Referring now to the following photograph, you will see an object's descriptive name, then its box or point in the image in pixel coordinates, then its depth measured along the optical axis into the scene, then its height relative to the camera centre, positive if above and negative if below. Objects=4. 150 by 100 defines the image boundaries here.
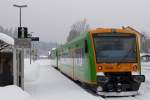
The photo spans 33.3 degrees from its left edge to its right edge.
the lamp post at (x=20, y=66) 11.61 -0.46
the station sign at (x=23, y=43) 10.91 +0.59
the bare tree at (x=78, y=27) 65.21 +7.86
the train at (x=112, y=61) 10.39 -0.22
